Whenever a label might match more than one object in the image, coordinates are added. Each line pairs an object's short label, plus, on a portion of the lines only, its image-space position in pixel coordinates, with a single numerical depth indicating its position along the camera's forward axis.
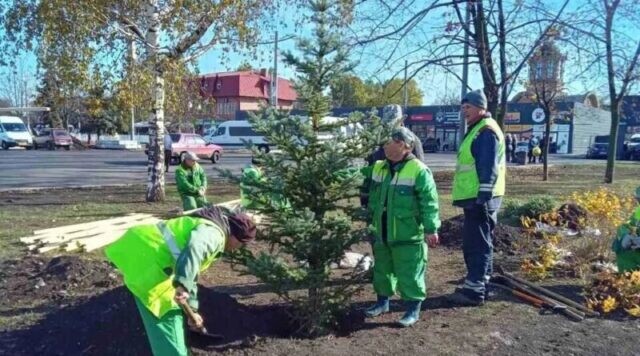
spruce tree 4.36
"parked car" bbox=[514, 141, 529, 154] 35.12
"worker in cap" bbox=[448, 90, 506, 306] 5.29
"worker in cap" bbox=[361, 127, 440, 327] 4.73
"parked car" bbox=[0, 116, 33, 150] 43.75
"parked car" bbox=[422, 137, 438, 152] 55.47
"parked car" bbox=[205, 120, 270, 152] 45.84
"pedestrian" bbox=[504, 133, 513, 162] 34.84
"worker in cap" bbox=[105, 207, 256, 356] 3.12
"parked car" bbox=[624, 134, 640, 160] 44.59
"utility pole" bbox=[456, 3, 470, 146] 14.27
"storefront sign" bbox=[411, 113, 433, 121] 60.91
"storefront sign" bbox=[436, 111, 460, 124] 58.82
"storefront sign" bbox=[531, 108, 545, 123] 54.28
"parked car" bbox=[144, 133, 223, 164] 30.88
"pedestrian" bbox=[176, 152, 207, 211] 8.85
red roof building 71.56
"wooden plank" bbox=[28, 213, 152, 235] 8.52
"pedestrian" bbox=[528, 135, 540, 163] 36.03
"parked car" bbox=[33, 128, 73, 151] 46.22
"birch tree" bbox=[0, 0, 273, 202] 11.25
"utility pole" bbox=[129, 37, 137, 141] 11.69
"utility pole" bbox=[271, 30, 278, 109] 13.21
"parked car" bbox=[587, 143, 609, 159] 44.80
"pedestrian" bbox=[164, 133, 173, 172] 25.40
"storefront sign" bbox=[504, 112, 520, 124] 56.40
